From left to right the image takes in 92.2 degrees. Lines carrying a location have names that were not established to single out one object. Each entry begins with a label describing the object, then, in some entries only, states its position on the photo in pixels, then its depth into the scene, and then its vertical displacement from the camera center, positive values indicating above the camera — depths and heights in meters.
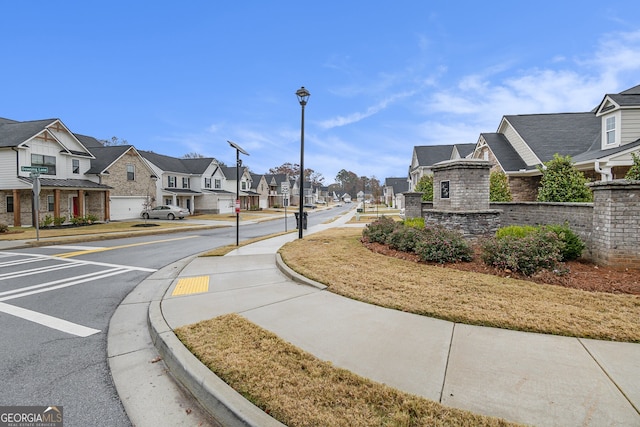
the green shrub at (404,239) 9.30 -1.18
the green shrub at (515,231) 8.62 -0.88
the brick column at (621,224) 6.72 -0.51
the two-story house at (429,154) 32.49 +5.23
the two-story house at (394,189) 62.65 +2.78
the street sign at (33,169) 14.26 +1.54
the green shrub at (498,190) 14.83 +0.52
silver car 31.08 -1.07
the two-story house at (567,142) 13.87 +3.50
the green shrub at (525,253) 6.57 -1.15
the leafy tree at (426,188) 17.83 +0.84
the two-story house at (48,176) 21.86 +2.04
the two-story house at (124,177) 28.33 +2.35
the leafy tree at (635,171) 8.31 +0.81
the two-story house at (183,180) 35.47 +2.76
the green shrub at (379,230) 11.08 -1.08
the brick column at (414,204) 16.25 -0.18
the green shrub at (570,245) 7.77 -1.12
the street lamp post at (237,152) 12.45 +2.10
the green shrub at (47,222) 20.83 -1.37
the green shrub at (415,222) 12.43 -0.92
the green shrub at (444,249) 7.85 -1.25
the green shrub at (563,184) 10.65 +0.60
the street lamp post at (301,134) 12.88 +2.91
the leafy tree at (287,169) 103.50 +10.88
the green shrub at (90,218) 24.33 -1.35
